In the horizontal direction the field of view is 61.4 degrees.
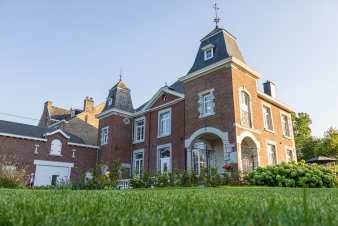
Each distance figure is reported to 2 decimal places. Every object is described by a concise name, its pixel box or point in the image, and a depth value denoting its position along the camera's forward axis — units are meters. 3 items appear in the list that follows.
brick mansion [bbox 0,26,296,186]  16.06
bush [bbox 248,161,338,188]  12.48
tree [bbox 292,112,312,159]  34.41
